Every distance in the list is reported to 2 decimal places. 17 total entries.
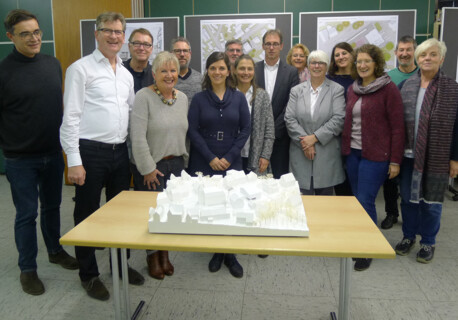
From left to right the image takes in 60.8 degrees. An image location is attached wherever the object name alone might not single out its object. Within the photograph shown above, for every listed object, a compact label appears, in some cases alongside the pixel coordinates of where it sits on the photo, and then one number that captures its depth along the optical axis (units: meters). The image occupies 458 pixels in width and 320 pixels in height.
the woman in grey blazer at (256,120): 2.72
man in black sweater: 2.18
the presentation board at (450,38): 4.08
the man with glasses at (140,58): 2.82
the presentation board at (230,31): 4.36
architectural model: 1.55
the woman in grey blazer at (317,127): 2.72
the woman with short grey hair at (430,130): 2.44
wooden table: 1.44
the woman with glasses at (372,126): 2.47
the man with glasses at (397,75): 3.25
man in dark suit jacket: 3.04
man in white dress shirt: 2.08
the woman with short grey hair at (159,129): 2.30
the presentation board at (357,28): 4.21
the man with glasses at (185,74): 2.83
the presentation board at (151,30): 4.48
